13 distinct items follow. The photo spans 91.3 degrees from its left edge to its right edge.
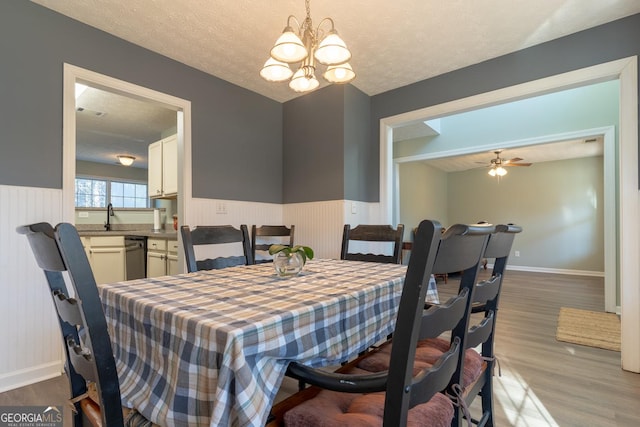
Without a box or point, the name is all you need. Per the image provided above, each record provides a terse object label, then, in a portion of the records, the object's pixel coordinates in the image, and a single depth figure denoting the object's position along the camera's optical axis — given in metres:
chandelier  1.47
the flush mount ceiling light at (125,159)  5.77
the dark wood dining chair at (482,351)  0.93
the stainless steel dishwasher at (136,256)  3.68
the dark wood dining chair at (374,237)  2.05
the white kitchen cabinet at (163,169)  3.76
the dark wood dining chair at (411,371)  0.62
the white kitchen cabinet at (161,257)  3.23
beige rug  2.59
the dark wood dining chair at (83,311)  0.67
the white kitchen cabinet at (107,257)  3.47
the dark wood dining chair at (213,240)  1.70
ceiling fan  5.29
